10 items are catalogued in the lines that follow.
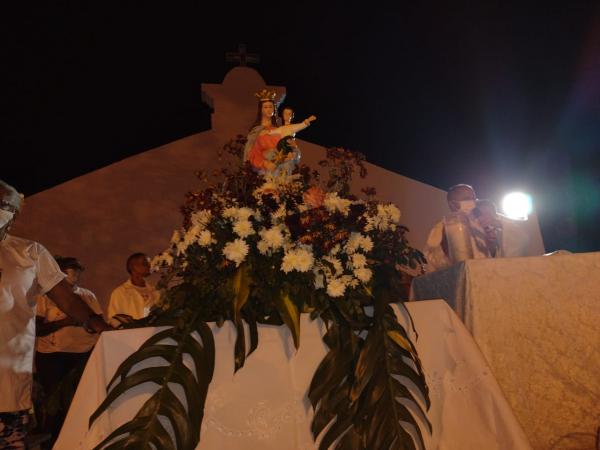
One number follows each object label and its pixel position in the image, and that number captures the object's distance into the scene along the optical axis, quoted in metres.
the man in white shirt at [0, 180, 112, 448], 2.35
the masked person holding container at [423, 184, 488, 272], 3.26
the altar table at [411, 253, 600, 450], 2.25
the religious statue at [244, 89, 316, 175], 3.85
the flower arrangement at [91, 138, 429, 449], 1.84
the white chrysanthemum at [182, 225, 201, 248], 2.13
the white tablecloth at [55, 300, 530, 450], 1.82
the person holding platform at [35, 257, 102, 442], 4.27
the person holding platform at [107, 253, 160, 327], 4.41
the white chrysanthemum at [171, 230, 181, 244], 2.24
